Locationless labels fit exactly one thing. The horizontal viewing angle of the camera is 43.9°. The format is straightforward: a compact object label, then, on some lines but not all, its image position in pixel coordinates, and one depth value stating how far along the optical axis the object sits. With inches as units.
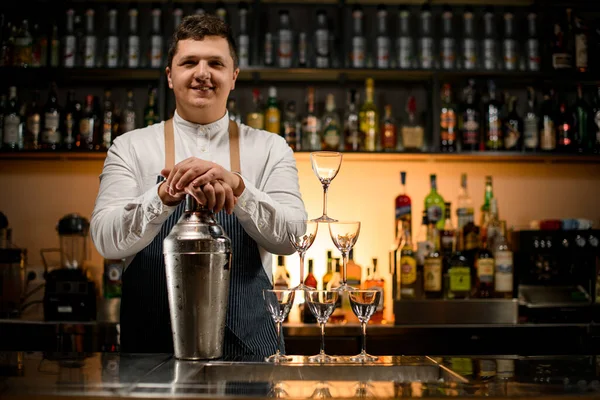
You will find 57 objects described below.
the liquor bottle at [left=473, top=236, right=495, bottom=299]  114.1
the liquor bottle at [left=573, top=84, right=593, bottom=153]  122.1
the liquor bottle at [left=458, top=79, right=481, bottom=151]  120.2
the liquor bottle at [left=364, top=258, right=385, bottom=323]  116.3
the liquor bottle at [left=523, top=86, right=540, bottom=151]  120.3
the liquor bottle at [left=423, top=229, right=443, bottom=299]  113.6
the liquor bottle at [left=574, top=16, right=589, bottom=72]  122.9
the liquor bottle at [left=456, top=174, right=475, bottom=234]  120.6
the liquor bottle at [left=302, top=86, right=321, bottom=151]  120.3
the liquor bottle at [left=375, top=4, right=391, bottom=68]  122.2
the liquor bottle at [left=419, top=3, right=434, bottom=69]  122.3
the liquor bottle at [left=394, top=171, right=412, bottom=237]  121.3
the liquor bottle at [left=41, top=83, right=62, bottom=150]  119.3
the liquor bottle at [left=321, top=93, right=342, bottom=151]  119.9
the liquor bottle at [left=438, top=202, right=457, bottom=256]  116.8
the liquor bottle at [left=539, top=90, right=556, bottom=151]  120.6
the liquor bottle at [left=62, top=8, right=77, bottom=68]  120.4
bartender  59.8
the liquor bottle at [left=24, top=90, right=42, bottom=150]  120.8
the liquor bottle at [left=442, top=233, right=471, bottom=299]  113.3
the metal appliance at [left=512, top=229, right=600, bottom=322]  111.0
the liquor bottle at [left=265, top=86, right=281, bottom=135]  120.5
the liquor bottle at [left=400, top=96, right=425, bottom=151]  120.4
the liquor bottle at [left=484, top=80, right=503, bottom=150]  121.1
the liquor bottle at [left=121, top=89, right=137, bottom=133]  119.3
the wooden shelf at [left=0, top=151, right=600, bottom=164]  118.6
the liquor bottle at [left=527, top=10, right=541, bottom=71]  123.5
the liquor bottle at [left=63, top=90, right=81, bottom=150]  120.0
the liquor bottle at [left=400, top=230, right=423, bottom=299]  113.8
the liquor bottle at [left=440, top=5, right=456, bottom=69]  122.8
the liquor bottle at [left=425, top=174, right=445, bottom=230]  119.6
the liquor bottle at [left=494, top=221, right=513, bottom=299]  113.4
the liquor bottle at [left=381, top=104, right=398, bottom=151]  121.1
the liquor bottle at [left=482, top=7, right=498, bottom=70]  123.2
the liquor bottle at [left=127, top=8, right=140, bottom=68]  120.7
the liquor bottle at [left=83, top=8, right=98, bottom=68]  120.2
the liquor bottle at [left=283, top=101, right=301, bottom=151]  119.8
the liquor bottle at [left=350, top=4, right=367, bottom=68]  122.3
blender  108.5
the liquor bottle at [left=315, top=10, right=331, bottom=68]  121.4
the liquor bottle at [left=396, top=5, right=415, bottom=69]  122.5
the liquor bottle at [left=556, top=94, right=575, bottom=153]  121.1
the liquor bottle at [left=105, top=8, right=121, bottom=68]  121.2
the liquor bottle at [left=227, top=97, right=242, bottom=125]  119.4
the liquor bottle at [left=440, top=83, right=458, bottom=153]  120.1
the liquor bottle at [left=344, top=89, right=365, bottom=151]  121.0
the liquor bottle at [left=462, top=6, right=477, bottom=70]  122.7
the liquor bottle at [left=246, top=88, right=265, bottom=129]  120.7
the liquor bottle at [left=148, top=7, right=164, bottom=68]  120.5
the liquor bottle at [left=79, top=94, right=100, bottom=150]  119.3
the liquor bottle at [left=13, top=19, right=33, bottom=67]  121.5
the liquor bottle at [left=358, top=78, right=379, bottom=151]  120.2
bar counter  39.8
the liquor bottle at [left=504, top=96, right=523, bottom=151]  120.9
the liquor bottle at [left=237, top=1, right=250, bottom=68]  120.6
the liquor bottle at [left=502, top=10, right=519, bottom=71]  123.3
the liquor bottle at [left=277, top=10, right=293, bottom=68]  120.6
